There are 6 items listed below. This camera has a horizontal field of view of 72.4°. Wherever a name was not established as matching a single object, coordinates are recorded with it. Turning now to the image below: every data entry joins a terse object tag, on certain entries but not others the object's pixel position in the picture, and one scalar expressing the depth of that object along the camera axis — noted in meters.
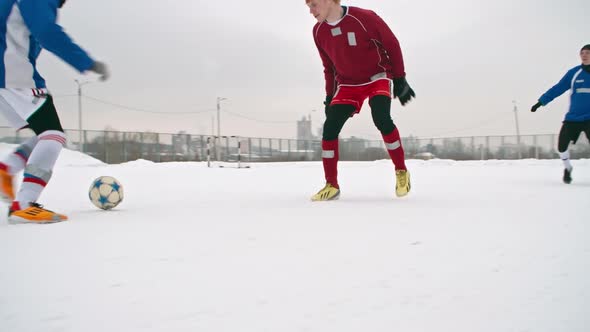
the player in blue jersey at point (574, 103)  5.33
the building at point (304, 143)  40.22
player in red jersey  3.79
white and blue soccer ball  3.27
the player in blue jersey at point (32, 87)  2.61
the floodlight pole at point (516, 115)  38.62
